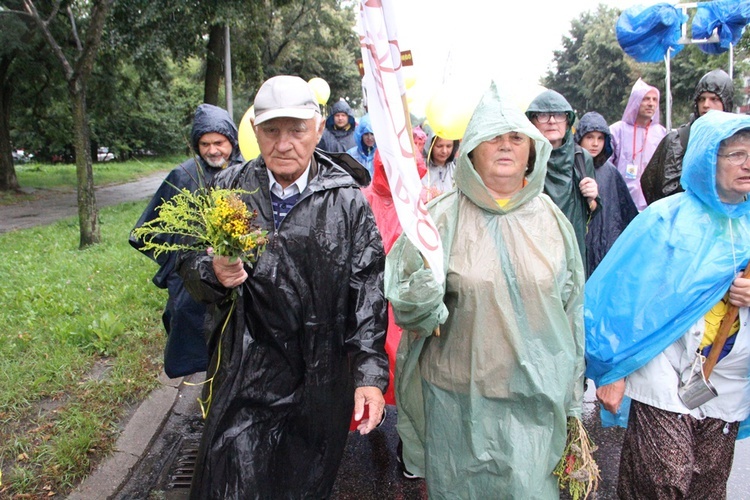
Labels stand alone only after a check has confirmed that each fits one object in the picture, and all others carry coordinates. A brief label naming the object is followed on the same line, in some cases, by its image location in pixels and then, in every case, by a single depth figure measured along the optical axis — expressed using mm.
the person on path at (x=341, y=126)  8555
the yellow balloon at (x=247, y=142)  5031
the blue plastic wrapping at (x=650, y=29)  6379
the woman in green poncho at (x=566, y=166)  4074
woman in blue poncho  2398
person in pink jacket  5887
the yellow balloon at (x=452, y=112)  4461
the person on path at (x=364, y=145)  7199
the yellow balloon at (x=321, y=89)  9187
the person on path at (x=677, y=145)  4316
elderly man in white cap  2266
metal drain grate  3424
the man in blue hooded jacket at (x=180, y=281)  3746
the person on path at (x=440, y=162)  4980
